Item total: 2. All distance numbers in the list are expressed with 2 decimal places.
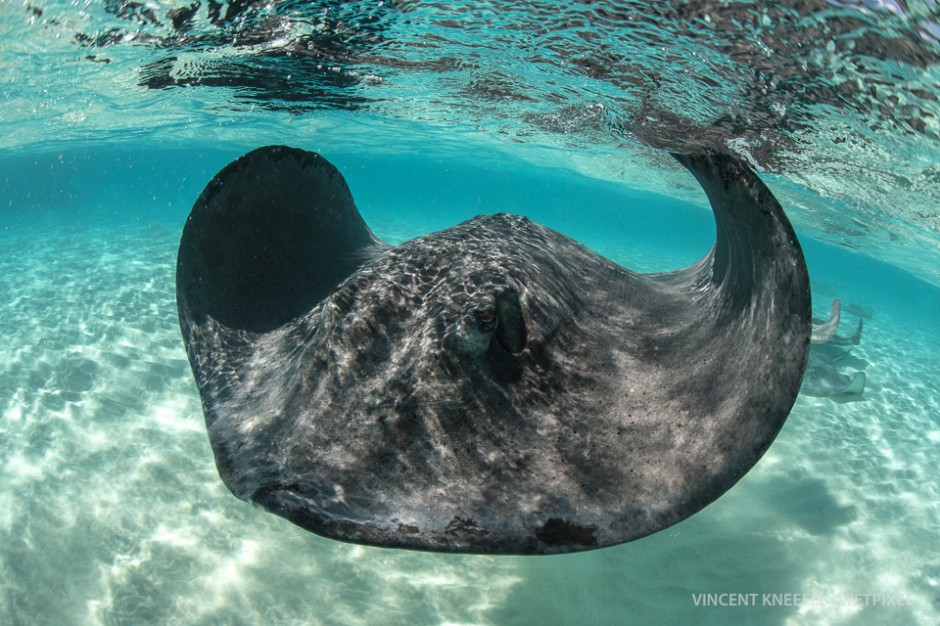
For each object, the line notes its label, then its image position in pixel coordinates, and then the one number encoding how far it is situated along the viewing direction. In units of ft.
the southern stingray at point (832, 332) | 37.01
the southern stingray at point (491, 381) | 7.74
